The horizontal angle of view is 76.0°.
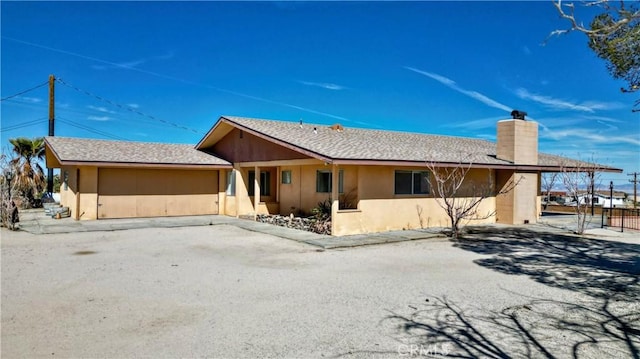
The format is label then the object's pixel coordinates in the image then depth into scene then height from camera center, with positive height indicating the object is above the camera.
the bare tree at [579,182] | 15.36 +0.37
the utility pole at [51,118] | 23.65 +3.86
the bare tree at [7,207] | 14.45 -0.85
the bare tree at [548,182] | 23.08 +0.58
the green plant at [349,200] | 14.52 -0.42
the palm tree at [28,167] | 23.28 +0.97
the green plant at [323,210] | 15.12 -0.83
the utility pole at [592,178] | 15.34 +0.52
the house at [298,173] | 14.26 +0.62
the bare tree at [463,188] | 15.36 +0.09
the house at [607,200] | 33.22 -0.66
